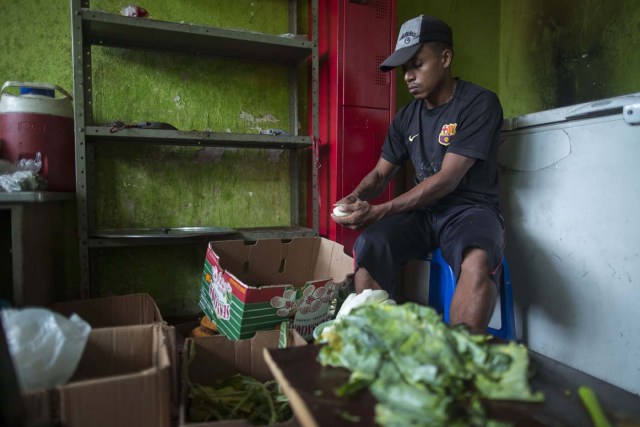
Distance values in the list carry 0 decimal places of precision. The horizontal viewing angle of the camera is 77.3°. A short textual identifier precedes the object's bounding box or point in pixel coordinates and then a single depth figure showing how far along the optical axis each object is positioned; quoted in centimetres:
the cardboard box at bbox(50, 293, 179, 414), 154
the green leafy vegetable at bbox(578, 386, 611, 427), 66
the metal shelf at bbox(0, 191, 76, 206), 131
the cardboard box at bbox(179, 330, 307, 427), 132
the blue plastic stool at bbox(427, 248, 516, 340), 154
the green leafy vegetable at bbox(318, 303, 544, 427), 65
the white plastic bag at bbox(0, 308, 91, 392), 87
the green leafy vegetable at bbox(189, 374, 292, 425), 117
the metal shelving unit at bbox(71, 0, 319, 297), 169
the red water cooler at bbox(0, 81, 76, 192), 168
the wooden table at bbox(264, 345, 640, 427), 66
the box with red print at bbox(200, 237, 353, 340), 132
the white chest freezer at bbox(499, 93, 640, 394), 137
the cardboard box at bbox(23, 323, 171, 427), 83
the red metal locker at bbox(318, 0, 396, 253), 202
